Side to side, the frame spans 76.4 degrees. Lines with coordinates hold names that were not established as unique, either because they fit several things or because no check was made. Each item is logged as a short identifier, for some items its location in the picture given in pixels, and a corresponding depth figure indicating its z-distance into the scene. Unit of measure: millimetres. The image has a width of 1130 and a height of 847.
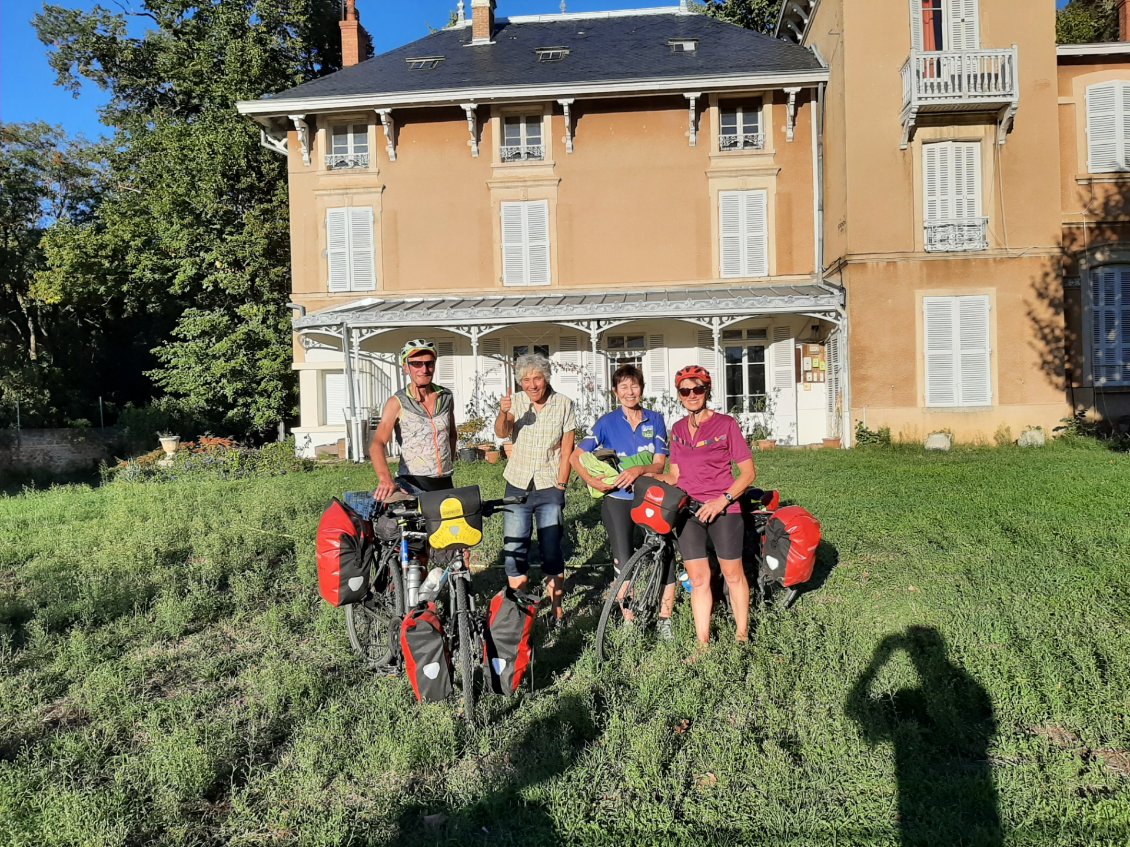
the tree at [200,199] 19109
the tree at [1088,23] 16795
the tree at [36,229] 22547
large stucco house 13258
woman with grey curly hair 4441
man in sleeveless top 4086
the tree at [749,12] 20078
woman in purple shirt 3977
